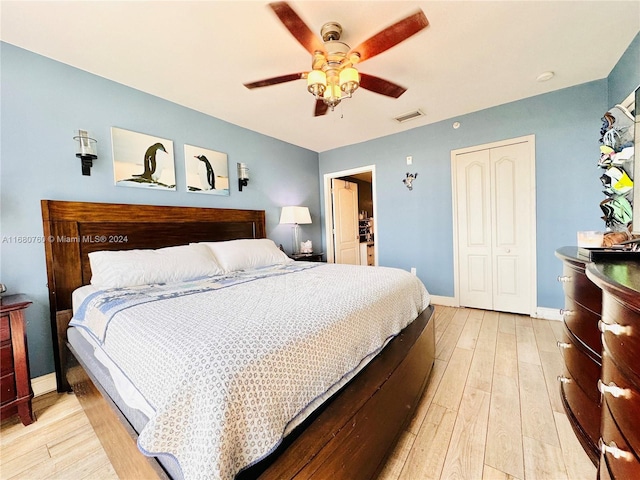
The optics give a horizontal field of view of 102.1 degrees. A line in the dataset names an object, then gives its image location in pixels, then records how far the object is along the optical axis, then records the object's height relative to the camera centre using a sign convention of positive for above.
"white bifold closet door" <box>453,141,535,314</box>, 3.05 -0.06
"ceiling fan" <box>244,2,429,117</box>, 1.37 +1.09
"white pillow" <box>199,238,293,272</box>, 2.51 -0.22
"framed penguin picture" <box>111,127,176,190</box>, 2.36 +0.74
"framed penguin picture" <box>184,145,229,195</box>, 2.87 +0.75
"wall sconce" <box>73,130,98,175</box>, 2.10 +0.74
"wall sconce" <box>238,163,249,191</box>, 3.34 +0.75
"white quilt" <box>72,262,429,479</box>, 0.74 -0.44
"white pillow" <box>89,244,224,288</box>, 1.87 -0.23
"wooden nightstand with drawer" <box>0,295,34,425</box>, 1.56 -0.75
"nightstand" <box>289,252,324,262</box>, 3.82 -0.40
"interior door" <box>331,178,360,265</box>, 4.83 +0.13
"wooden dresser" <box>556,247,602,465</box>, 1.18 -0.67
